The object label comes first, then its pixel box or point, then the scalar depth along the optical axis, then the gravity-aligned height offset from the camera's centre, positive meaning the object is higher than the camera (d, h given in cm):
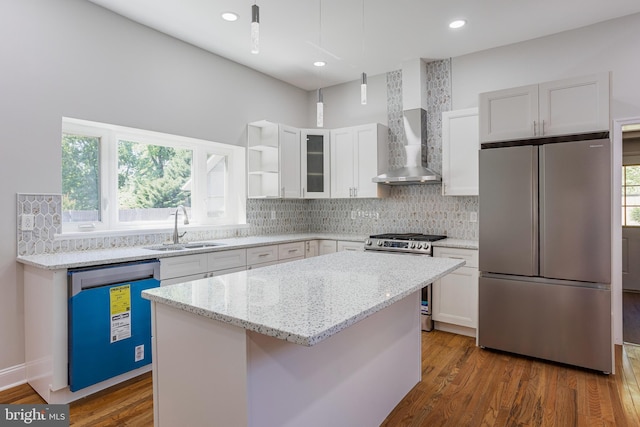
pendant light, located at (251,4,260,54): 161 +84
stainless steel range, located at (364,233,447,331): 354 -35
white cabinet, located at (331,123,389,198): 421 +64
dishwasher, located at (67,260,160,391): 224 -71
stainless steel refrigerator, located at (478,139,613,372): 263 -31
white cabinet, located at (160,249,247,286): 275 -44
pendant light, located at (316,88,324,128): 217 +63
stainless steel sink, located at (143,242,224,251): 310 -30
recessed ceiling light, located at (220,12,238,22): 297 +165
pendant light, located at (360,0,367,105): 218 +75
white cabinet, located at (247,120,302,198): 418 +63
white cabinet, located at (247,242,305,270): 350 -43
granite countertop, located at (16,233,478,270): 224 -30
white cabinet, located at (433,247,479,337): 335 -81
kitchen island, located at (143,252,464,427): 120 -53
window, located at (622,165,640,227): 521 +22
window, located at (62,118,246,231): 294 +34
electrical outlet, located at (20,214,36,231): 249 -6
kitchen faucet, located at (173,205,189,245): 330 -16
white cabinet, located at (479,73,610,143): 266 +81
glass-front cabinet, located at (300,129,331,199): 454 +61
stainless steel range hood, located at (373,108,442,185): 389 +71
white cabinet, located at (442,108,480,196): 353 +60
